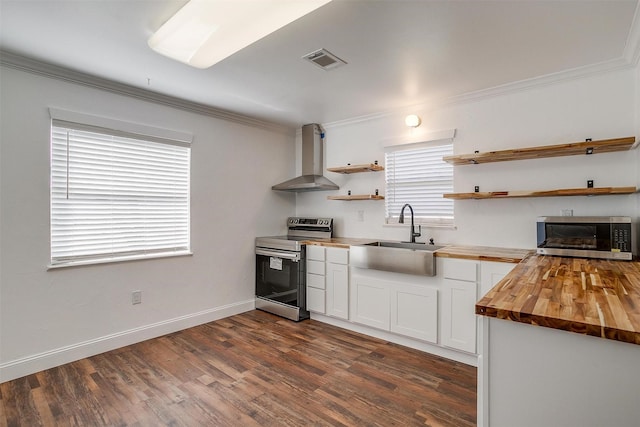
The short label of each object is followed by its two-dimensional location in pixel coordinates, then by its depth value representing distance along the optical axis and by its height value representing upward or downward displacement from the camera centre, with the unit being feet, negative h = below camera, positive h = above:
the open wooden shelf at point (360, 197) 11.99 +0.63
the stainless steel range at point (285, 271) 12.17 -2.26
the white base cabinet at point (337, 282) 11.12 -2.43
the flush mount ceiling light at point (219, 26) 5.67 +3.66
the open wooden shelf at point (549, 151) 7.56 +1.63
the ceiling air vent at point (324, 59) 7.60 +3.79
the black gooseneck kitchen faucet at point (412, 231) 10.84 -0.59
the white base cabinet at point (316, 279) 11.82 -2.44
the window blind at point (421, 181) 10.94 +1.16
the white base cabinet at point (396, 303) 9.22 -2.75
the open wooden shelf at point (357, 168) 11.87 +1.72
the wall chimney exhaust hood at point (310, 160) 13.65 +2.34
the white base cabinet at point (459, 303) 8.50 -2.42
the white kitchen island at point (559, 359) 3.16 -1.56
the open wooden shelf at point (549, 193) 7.44 +0.54
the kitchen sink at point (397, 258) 9.05 -1.35
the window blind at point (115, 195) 8.78 +0.56
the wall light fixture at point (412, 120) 11.06 +3.21
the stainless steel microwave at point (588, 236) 7.11 -0.53
